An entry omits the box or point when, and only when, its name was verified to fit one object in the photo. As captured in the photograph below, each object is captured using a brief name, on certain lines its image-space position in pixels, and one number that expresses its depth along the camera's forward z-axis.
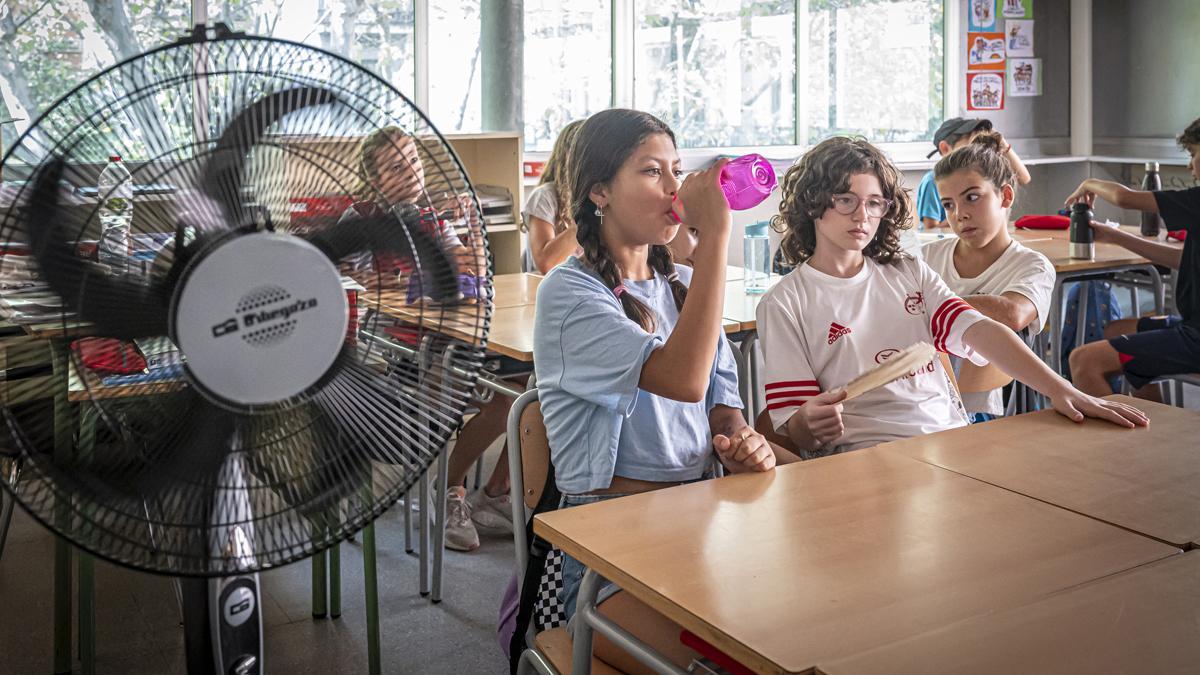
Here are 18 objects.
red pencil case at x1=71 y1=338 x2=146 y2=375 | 0.84
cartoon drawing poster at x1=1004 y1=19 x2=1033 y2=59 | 7.05
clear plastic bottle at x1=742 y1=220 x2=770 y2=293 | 3.21
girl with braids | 1.57
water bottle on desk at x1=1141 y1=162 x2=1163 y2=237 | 3.96
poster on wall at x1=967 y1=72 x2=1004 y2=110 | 6.98
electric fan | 0.82
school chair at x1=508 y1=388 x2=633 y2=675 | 1.58
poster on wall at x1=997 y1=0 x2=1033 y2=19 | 7.00
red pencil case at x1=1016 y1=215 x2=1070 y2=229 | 4.49
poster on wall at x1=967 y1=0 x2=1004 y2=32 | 6.91
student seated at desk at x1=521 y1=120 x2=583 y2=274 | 3.32
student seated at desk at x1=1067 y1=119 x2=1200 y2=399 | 3.18
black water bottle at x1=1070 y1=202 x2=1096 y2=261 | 3.53
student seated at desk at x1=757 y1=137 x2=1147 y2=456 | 1.98
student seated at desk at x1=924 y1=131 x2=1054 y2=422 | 2.67
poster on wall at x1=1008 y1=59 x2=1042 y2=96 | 7.09
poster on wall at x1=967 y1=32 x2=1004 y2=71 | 6.96
